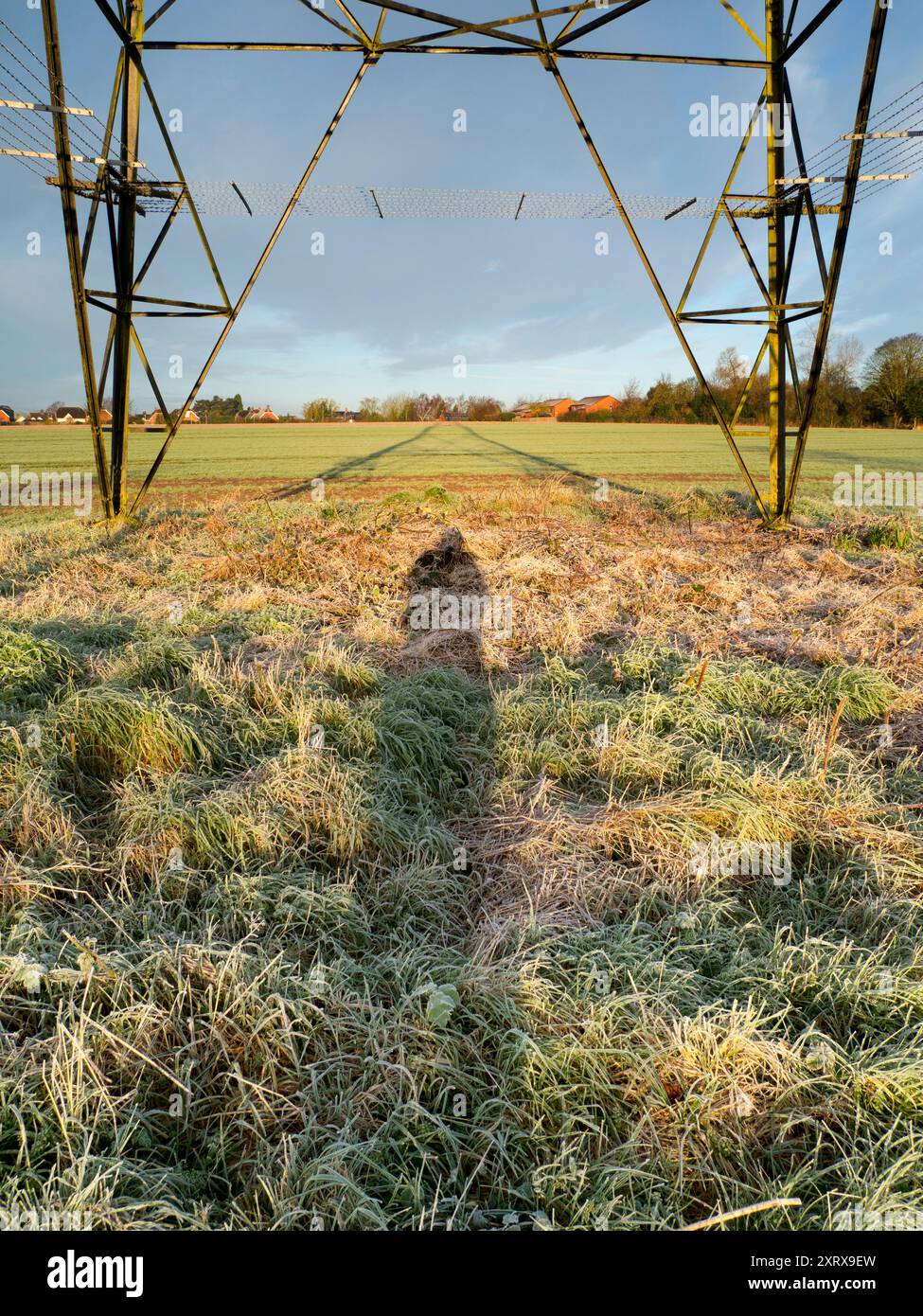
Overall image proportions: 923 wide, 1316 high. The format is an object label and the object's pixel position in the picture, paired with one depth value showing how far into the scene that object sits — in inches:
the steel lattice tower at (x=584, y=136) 348.8
